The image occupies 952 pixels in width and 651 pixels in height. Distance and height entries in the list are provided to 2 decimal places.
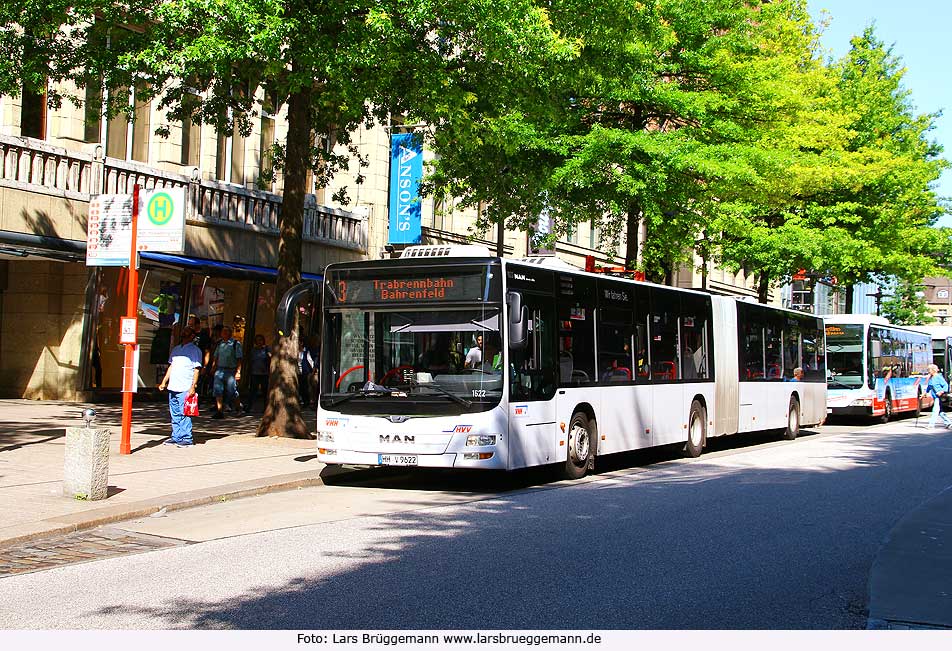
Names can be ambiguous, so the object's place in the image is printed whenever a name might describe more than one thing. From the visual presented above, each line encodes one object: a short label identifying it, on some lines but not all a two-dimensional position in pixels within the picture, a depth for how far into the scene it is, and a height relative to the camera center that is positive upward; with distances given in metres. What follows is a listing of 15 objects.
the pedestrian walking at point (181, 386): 16.25 +0.11
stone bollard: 11.10 -0.72
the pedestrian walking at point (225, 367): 21.88 +0.53
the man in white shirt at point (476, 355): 12.93 +0.48
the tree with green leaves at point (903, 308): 79.33 +6.83
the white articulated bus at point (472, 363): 12.80 +0.41
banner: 31.03 +5.69
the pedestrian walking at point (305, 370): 26.59 +0.60
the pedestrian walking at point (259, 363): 24.61 +0.70
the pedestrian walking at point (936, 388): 29.64 +0.34
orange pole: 14.77 +0.49
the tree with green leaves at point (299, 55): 14.94 +4.96
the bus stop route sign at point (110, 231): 15.19 +2.26
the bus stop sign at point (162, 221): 14.88 +2.36
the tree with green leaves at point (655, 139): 24.03 +5.79
